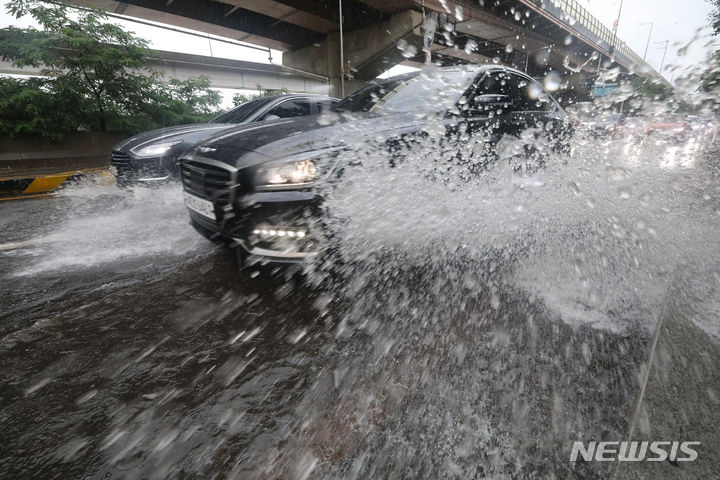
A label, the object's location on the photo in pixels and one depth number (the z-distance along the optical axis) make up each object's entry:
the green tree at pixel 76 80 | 8.65
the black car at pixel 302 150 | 2.08
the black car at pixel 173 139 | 4.52
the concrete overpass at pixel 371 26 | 11.37
